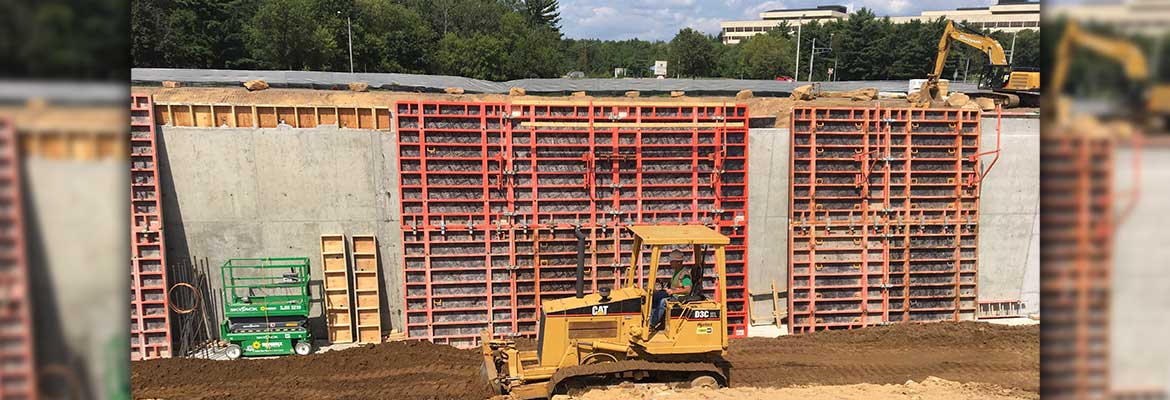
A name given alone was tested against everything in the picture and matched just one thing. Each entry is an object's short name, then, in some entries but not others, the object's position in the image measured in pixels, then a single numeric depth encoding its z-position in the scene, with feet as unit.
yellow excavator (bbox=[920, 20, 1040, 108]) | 52.60
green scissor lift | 35.45
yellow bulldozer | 28.14
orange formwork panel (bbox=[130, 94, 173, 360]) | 34.68
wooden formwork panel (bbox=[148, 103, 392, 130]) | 35.81
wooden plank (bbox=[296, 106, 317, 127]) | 36.76
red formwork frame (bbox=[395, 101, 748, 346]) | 36.83
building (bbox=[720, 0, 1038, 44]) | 415.03
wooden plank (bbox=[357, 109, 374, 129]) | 37.32
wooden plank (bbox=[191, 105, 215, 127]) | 36.06
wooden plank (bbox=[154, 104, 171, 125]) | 35.45
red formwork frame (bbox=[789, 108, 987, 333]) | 39.68
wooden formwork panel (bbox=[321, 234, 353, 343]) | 37.19
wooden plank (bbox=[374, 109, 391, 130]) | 37.35
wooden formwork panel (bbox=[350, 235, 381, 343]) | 37.42
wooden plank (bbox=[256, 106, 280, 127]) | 36.55
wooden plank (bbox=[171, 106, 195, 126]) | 35.78
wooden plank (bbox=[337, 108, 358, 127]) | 37.06
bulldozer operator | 27.99
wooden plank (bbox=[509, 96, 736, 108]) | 37.70
